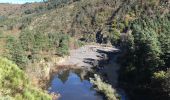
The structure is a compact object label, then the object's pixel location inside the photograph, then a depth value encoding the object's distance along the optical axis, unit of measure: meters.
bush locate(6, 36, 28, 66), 38.49
